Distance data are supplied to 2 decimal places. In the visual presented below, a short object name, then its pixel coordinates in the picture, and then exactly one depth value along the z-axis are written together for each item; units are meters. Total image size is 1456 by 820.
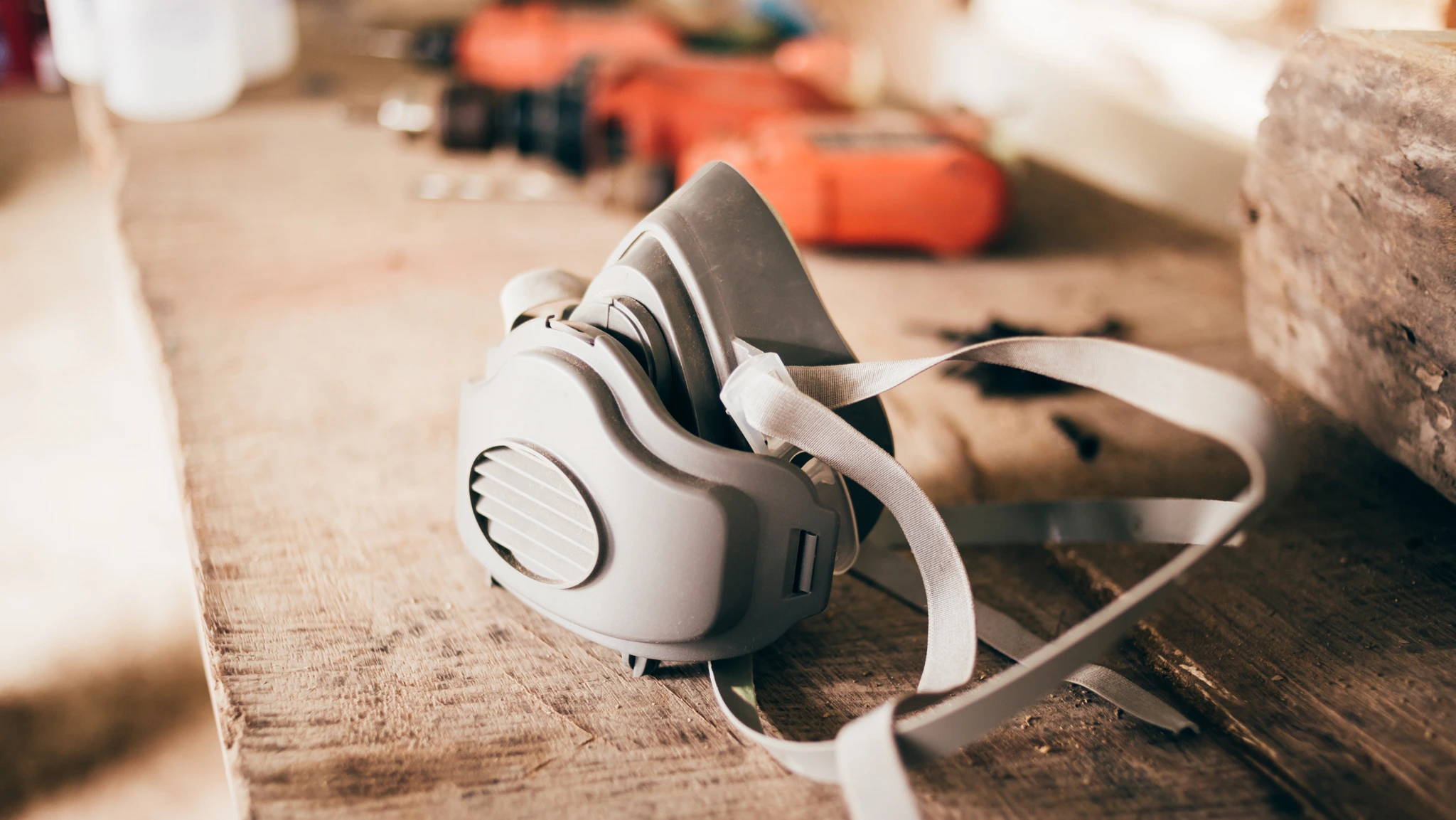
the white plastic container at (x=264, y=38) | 1.28
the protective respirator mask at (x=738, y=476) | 0.50
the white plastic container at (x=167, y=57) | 1.07
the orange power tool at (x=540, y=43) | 1.23
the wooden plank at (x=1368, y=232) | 0.58
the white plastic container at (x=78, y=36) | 1.09
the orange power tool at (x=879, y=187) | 0.82
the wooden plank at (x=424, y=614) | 0.52
